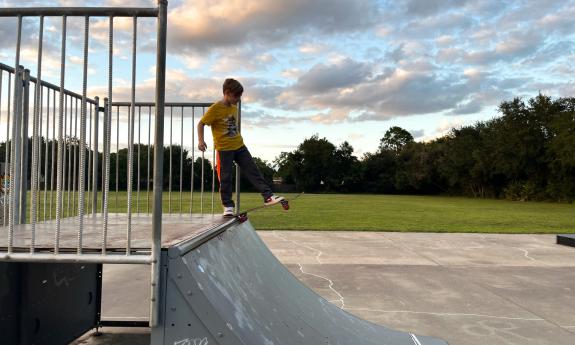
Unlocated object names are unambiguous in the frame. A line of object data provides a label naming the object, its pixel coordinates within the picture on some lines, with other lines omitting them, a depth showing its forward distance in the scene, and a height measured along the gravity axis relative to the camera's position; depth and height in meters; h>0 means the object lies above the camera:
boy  4.27 +0.34
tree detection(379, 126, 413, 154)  105.25 +10.60
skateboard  4.18 -0.33
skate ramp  2.19 -0.73
